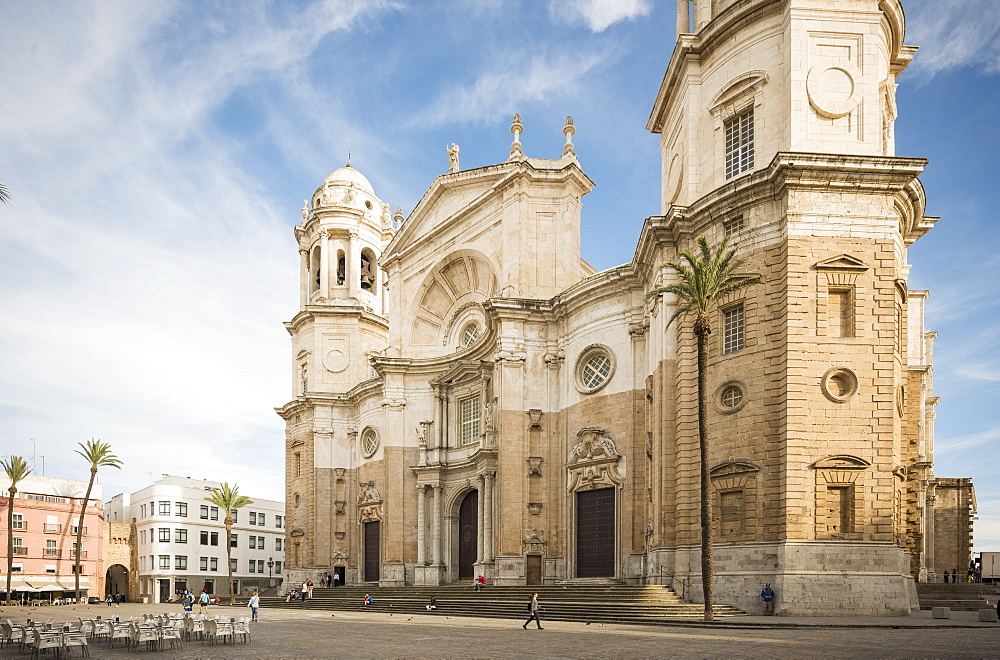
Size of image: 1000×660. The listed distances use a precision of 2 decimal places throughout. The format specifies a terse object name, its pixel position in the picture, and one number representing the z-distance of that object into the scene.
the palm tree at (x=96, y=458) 69.94
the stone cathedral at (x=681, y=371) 28.47
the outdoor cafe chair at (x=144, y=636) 21.61
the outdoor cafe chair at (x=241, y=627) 23.30
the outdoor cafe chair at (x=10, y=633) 21.77
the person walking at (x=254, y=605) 32.88
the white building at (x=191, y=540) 81.06
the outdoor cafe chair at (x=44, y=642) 19.56
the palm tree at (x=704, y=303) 26.52
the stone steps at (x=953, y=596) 36.31
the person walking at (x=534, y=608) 26.86
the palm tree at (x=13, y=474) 64.62
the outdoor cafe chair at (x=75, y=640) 20.18
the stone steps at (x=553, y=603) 28.70
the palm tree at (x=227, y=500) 70.31
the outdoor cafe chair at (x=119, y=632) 22.31
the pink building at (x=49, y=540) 71.69
